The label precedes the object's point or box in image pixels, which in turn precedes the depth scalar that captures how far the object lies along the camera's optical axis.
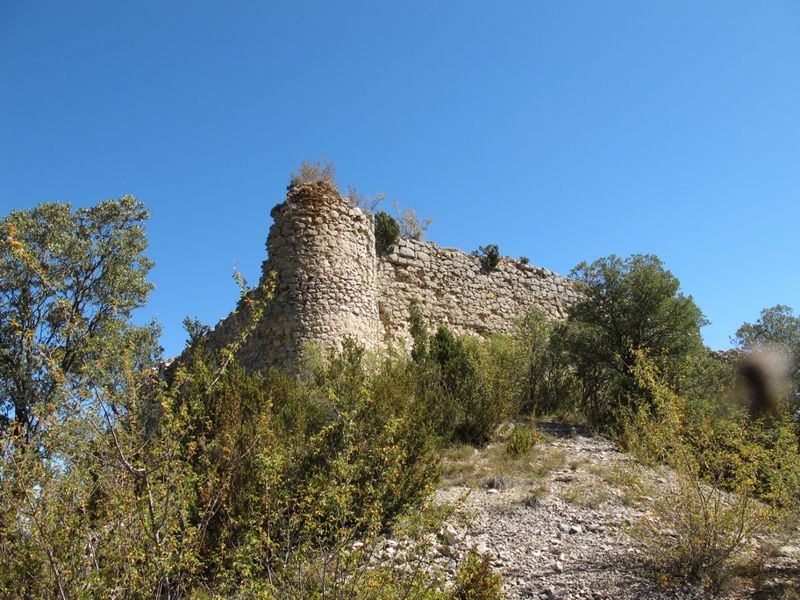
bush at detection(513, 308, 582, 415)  11.55
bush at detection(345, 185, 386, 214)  12.81
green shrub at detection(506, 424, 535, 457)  7.95
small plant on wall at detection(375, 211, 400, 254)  13.65
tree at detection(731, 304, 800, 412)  13.52
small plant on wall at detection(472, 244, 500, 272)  15.60
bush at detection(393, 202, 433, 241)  14.80
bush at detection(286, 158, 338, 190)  12.18
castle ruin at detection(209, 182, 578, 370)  10.88
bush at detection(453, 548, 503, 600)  3.39
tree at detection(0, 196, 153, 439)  8.63
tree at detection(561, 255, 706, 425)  10.38
